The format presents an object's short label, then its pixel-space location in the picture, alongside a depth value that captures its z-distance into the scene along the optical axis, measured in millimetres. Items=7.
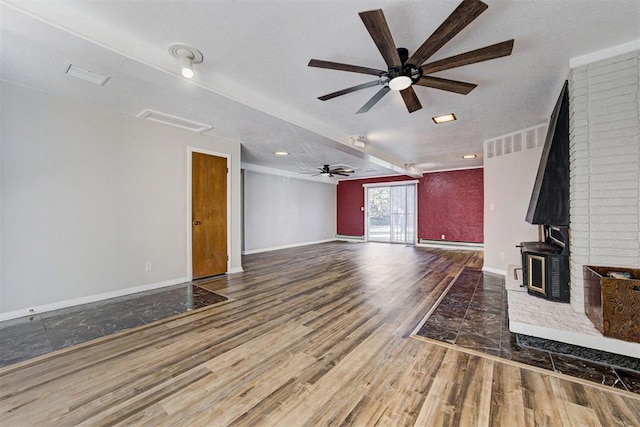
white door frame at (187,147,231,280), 4355
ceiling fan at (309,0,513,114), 1631
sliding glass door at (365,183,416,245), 9195
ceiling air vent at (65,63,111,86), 2563
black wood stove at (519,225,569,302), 2658
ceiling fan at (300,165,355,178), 7541
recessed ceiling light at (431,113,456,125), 3827
